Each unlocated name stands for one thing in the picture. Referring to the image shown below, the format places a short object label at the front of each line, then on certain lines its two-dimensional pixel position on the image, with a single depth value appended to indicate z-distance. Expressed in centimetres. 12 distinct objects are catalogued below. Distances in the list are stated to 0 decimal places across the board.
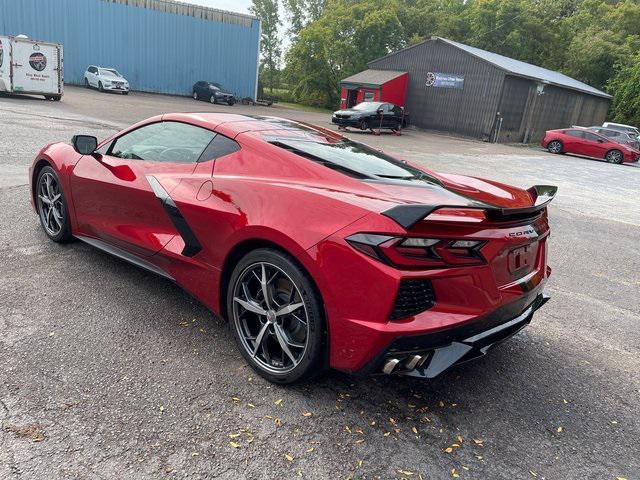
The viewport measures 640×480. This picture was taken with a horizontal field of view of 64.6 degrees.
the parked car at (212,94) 3606
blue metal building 3362
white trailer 1966
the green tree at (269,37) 6031
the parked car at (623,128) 2954
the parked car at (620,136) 2597
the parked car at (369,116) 2530
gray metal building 2939
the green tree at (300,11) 6372
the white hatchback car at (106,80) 3155
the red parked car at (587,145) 2391
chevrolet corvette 237
